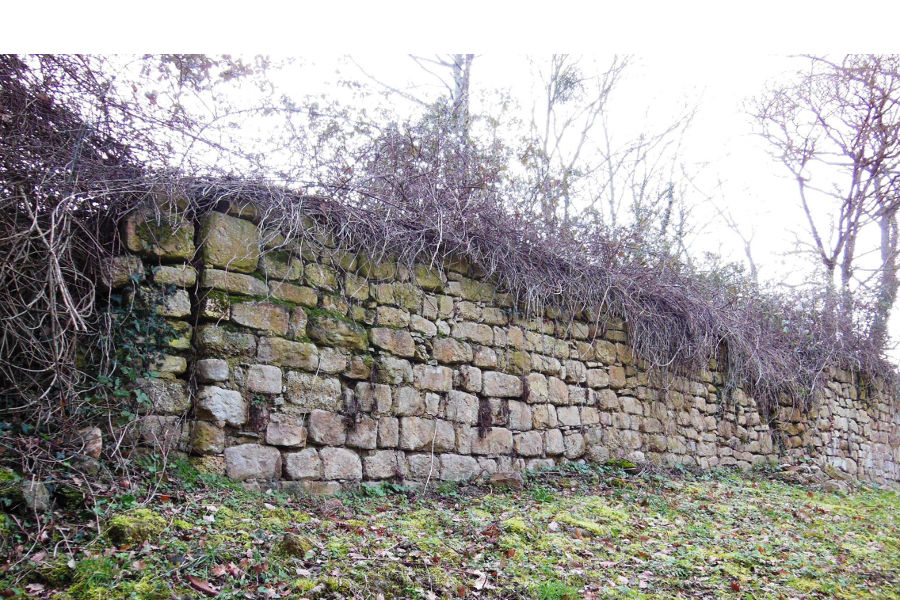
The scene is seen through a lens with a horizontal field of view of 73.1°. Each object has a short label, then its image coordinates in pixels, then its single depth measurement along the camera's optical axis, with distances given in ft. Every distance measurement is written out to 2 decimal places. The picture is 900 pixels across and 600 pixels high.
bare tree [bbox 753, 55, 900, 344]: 35.24
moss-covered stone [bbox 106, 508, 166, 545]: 10.12
